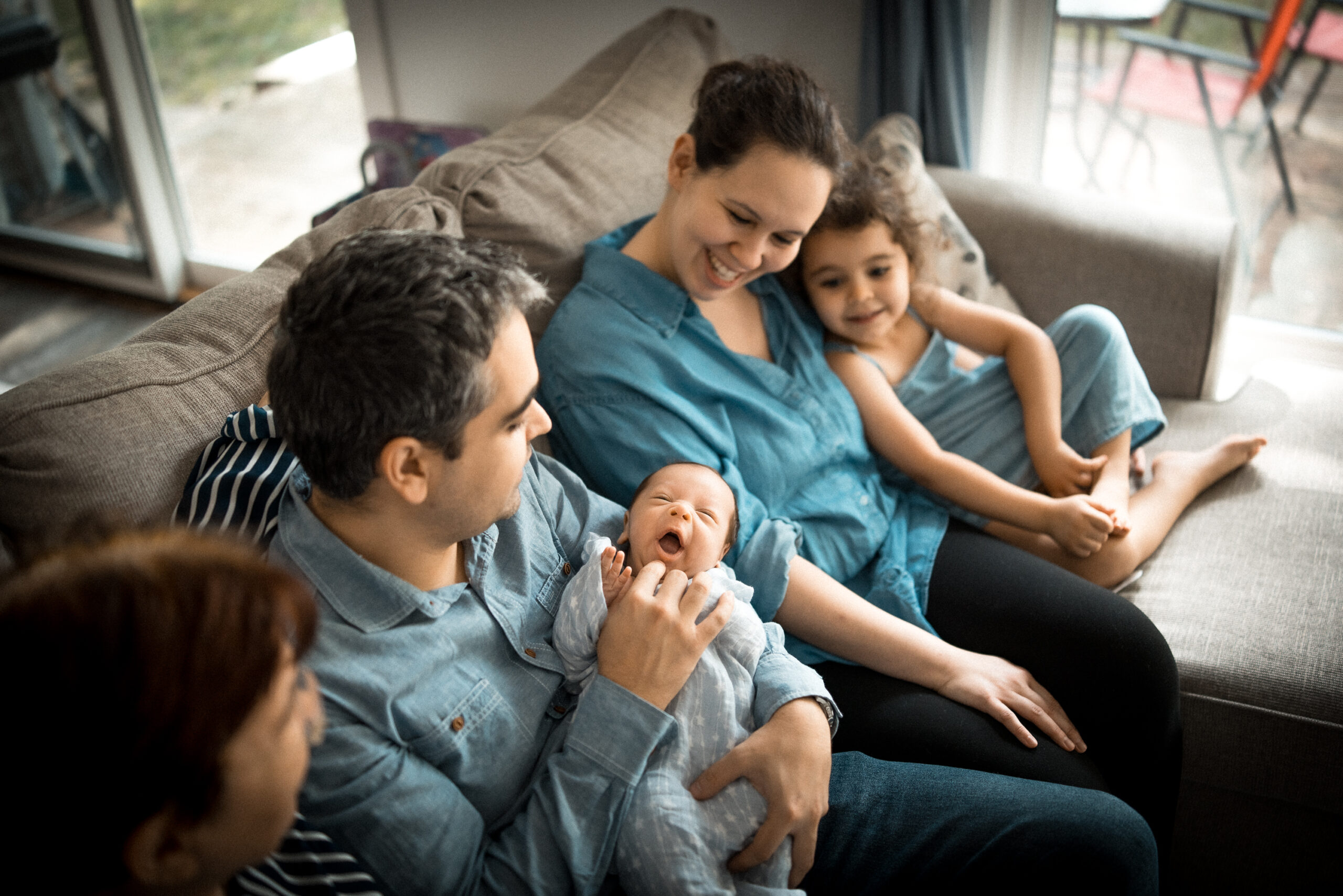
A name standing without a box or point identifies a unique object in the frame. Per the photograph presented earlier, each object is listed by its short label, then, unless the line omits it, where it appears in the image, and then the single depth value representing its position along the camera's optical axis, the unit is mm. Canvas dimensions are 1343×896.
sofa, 1045
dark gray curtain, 2184
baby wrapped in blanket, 1002
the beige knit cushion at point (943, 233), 2010
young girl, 1609
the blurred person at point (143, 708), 592
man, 894
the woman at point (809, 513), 1320
